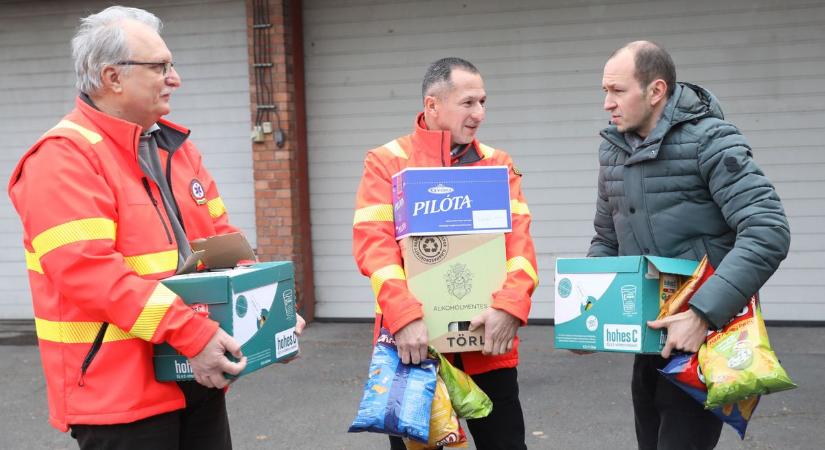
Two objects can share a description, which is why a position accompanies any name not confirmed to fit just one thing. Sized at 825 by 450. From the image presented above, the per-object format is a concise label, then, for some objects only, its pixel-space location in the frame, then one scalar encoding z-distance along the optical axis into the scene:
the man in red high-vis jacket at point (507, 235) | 3.24
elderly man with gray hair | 2.52
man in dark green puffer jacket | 2.87
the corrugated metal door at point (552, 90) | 7.61
